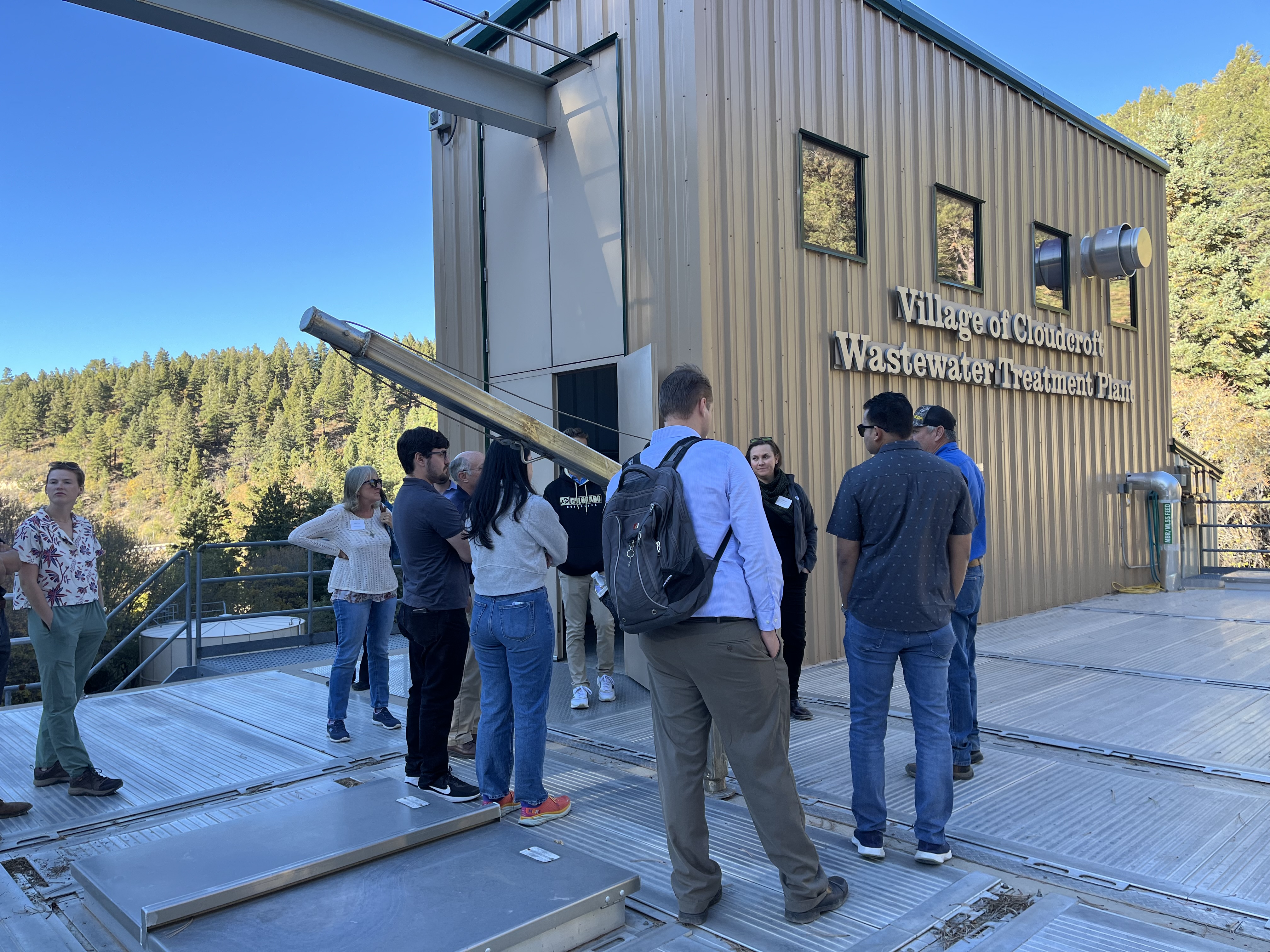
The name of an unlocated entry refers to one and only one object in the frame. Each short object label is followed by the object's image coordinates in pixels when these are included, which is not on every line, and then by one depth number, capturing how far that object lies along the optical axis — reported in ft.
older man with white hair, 17.22
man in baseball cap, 14.85
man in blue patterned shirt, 11.65
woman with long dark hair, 13.23
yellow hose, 40.50
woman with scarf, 18.22
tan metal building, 24.57
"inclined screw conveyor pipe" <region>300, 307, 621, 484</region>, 12.67
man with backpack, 9.80
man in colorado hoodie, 19.44
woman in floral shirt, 14.84
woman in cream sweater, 18.85
